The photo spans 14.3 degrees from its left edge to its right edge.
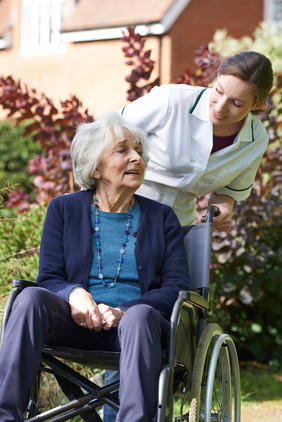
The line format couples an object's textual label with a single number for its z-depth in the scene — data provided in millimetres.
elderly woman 4090
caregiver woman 4931
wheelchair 4155
